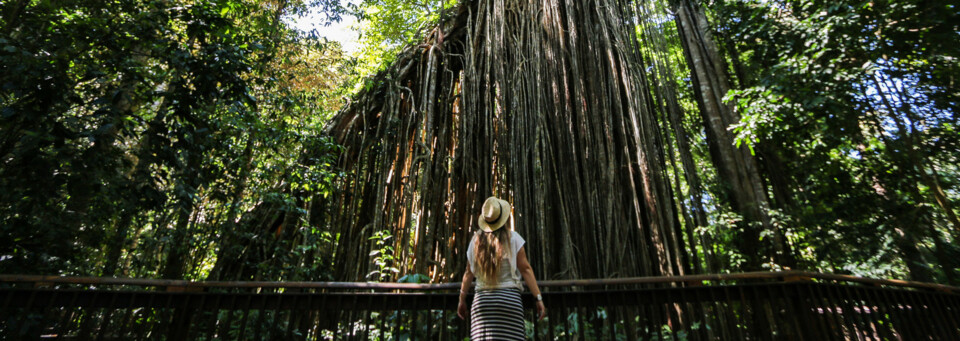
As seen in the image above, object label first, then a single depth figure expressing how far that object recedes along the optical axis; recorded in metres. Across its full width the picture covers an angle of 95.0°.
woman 1.80
